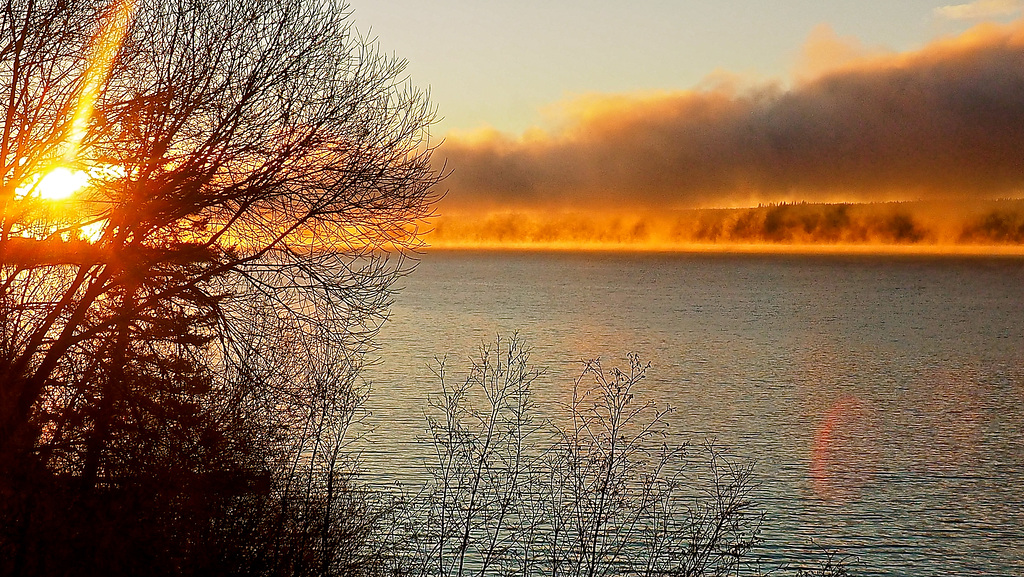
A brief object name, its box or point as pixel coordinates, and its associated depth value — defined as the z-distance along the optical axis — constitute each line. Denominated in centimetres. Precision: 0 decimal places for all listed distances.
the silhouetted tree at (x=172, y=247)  1666
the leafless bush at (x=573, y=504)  2222
